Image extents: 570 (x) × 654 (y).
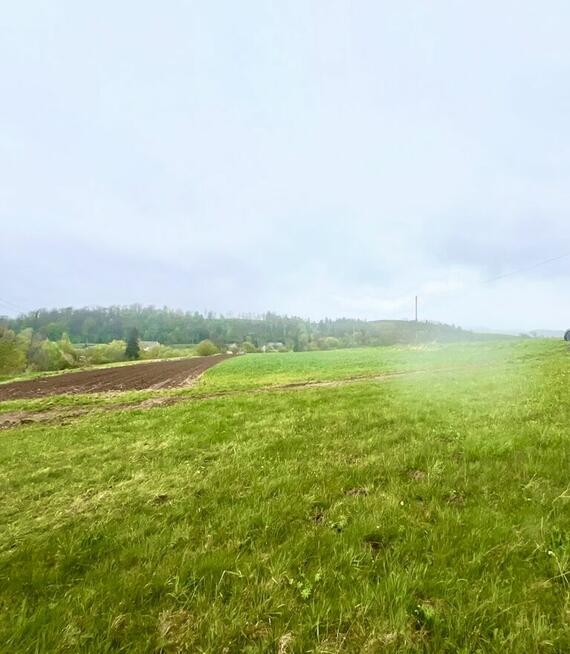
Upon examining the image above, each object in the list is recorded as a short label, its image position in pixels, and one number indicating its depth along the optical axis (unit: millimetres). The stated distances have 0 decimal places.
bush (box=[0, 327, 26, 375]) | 58844
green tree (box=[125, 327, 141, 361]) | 106125
